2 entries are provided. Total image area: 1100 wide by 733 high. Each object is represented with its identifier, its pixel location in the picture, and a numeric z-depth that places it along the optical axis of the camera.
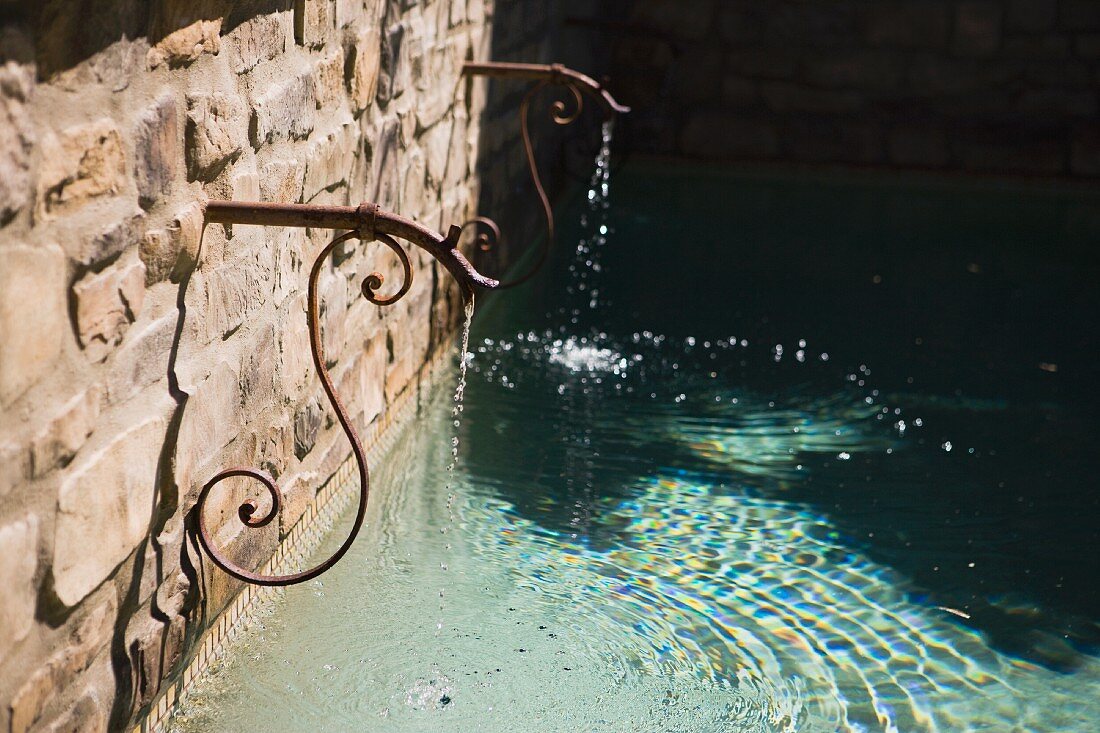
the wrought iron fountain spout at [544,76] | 3.66
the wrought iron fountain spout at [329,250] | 1.79
